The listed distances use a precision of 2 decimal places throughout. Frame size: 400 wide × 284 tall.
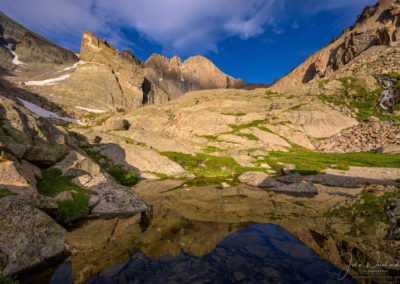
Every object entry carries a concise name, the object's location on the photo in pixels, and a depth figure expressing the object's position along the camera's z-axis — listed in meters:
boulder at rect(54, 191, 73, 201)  13.31
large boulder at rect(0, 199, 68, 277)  7.38
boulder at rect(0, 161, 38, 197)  11.36
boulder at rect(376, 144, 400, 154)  50.12
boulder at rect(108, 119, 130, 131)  75.32
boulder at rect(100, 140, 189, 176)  32.28
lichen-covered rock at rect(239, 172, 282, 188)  26.01
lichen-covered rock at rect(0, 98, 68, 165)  14.74
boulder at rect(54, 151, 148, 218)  14.54
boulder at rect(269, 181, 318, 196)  23.03
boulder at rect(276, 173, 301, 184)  26.94
